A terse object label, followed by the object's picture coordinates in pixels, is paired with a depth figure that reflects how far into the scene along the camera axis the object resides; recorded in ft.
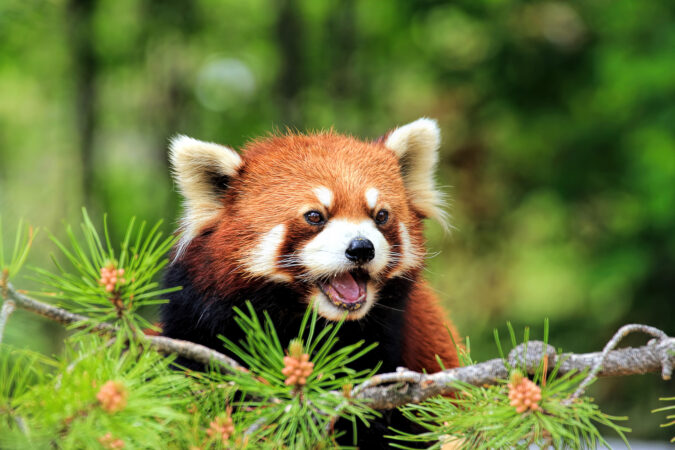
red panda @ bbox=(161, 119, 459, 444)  11.85
